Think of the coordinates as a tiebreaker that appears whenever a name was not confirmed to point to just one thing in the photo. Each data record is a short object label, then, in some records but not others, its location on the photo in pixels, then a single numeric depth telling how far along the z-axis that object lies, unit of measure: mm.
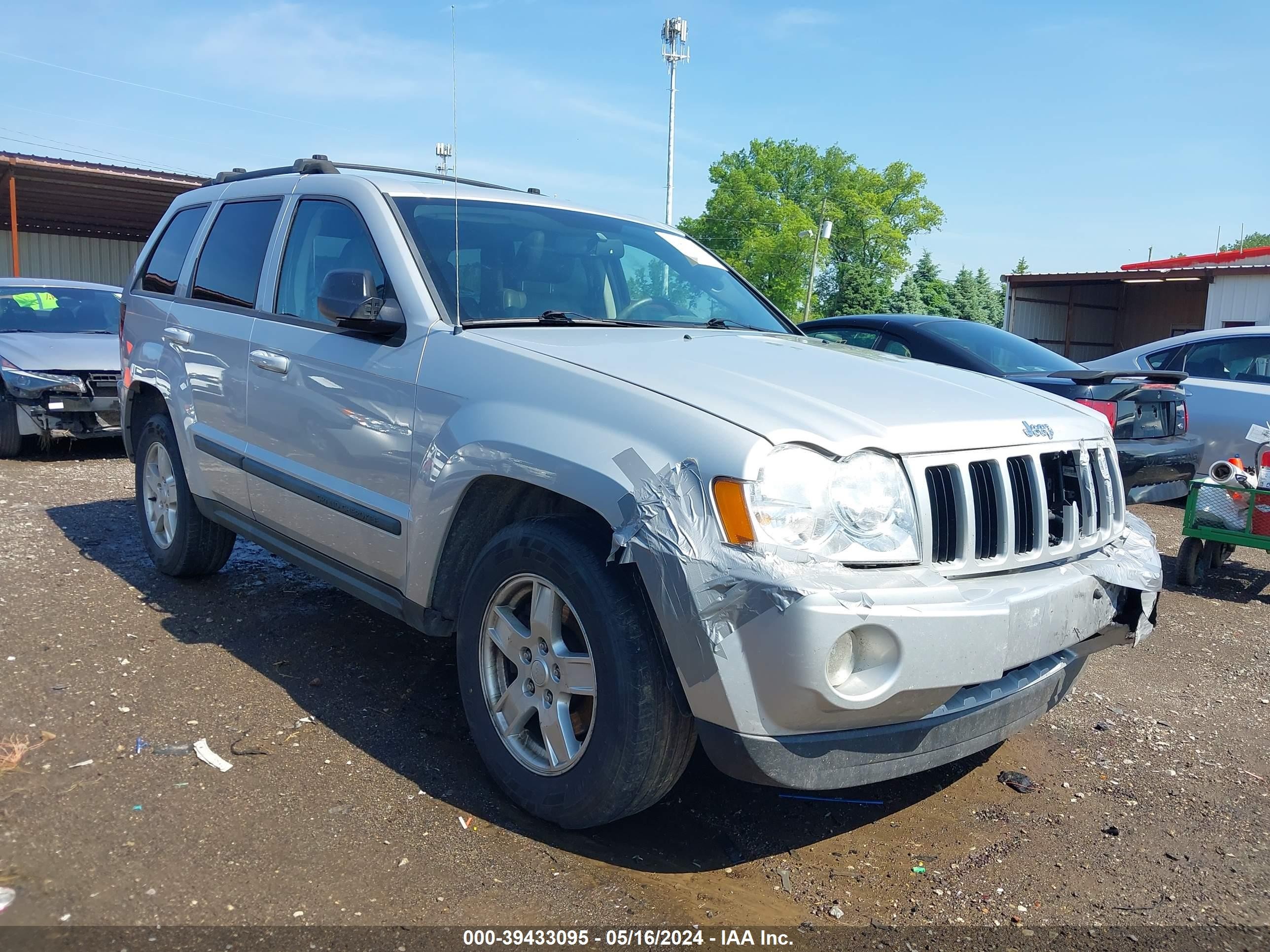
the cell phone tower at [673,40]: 46250
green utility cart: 5789
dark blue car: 6527
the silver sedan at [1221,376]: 8031
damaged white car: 8797
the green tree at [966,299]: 46125
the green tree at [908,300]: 43938
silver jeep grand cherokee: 2449
